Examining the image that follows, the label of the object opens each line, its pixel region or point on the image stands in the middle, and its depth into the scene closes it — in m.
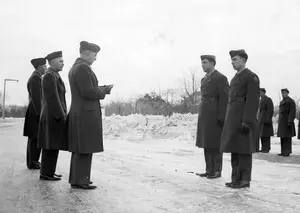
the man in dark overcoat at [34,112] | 7.68
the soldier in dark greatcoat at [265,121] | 13.34
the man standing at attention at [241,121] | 6.16
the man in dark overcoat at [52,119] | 6.43
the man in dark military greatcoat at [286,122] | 12.50
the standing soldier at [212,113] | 7.27
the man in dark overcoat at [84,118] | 5.77
